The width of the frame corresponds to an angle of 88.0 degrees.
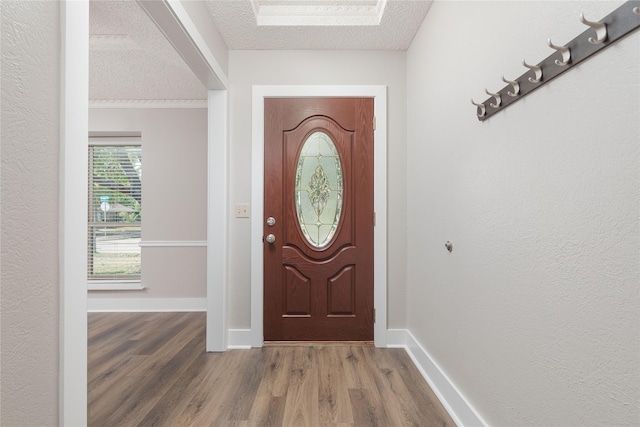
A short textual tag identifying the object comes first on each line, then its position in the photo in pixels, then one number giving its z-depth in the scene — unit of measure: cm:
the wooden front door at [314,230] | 265
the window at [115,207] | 395
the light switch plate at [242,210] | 264
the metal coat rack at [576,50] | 76
